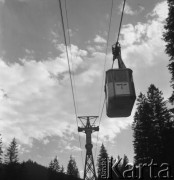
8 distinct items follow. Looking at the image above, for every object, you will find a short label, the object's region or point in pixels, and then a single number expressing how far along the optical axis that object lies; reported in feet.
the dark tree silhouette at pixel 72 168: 347.36
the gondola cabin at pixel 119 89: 44.52
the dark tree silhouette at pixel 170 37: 75.92
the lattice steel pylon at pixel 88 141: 112.65
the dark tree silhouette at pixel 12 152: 318.26
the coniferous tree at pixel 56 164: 352.90
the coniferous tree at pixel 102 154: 277.21
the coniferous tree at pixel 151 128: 131.13
